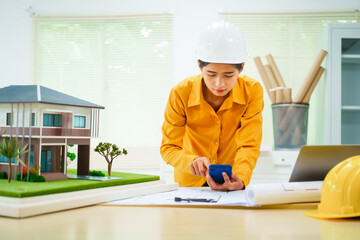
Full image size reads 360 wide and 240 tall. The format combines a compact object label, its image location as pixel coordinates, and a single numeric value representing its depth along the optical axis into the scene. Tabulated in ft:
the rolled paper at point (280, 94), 10.14
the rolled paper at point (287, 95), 10.11
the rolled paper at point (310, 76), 10.16
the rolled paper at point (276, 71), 10.60
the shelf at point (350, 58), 10.33
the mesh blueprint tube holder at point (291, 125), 10.08
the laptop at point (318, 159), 3.76
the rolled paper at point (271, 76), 10.62
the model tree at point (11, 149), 3.39
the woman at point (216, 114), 4.94
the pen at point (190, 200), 3.66
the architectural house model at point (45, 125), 3.75
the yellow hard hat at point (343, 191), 2.89
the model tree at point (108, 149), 4.26
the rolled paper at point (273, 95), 10.31
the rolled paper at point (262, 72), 10.66
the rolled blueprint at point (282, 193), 3.40
